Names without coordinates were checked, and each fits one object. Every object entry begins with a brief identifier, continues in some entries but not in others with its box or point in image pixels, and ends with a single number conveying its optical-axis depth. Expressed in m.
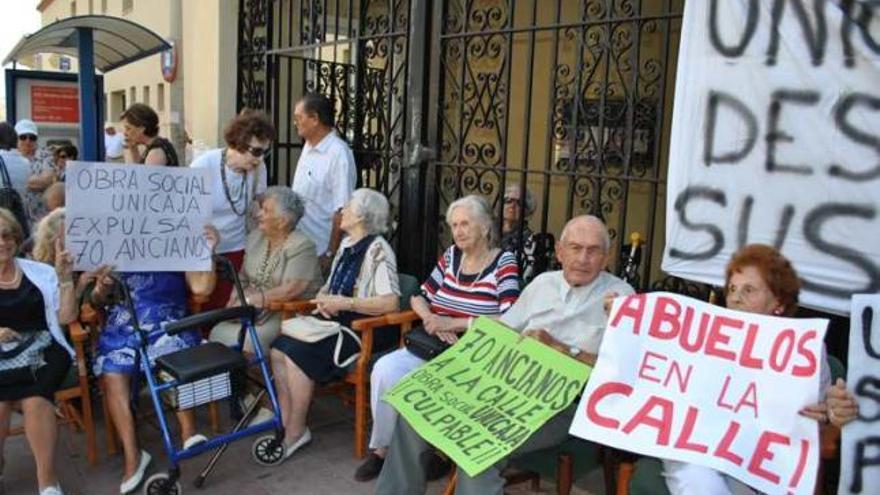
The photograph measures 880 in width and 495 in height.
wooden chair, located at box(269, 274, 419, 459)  3.80
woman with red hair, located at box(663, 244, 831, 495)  2.47
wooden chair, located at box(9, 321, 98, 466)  3.55
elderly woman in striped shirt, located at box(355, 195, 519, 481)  3.60
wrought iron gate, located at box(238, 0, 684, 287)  3.89
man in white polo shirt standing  4.71
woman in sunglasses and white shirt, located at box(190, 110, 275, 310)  4.21
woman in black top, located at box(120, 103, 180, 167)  4.87
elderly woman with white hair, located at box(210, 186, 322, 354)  4.06
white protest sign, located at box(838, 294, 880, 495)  2.43
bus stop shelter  6.02
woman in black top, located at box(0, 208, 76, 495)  3.28
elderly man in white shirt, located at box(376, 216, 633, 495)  3.04
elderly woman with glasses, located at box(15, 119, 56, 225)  6.08
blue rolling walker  3.28
